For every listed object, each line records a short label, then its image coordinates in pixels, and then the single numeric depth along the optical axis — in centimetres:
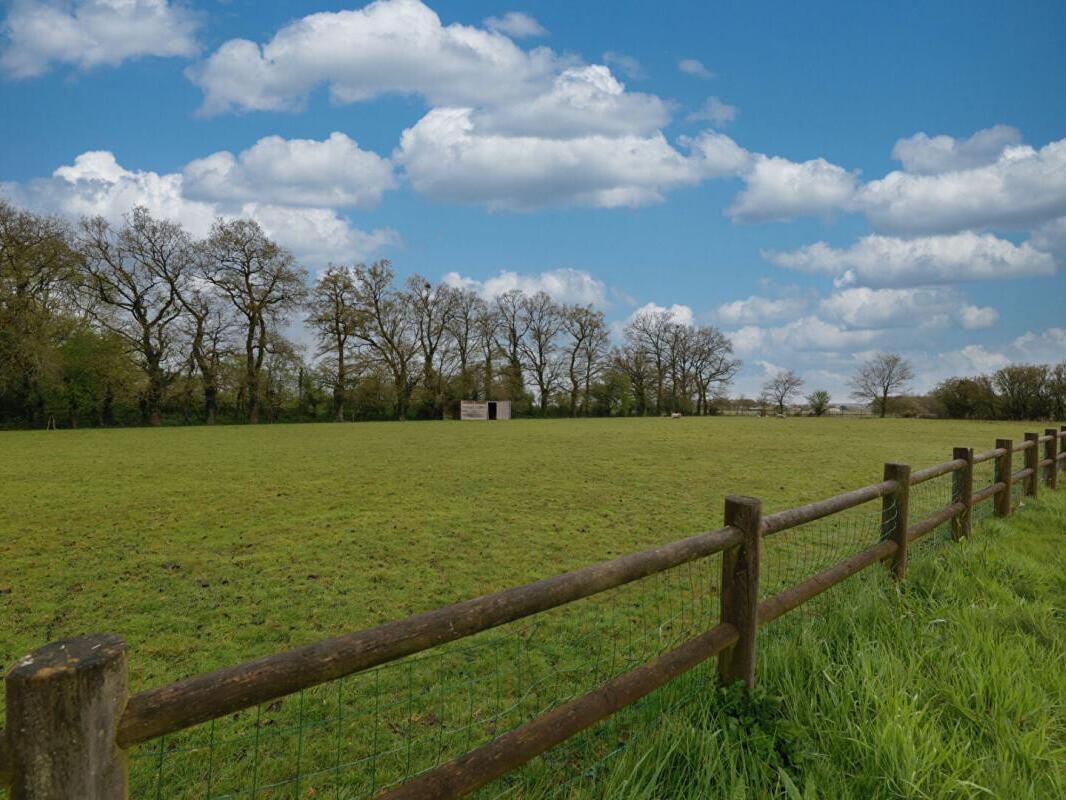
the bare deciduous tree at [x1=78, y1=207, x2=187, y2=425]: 3697
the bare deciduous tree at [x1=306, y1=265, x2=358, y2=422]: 4528
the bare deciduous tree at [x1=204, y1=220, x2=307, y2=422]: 4075
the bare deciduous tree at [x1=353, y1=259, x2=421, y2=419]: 4800
